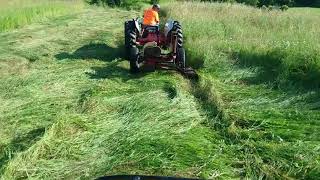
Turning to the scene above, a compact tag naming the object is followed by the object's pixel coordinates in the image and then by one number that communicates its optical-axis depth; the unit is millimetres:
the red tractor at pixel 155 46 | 4401
